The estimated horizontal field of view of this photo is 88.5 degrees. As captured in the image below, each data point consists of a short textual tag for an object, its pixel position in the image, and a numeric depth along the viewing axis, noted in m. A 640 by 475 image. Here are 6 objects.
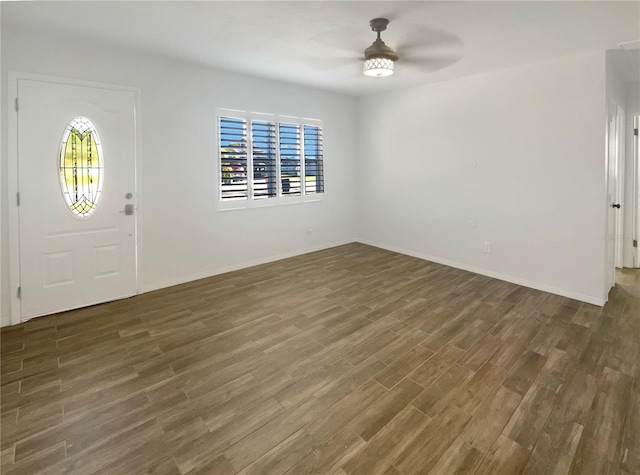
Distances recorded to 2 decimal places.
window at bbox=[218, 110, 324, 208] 4.62
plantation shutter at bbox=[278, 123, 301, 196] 5.25
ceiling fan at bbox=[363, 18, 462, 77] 2.92
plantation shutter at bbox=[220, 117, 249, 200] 4.56
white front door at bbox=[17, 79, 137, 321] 3.20
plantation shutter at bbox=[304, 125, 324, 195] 5.61
